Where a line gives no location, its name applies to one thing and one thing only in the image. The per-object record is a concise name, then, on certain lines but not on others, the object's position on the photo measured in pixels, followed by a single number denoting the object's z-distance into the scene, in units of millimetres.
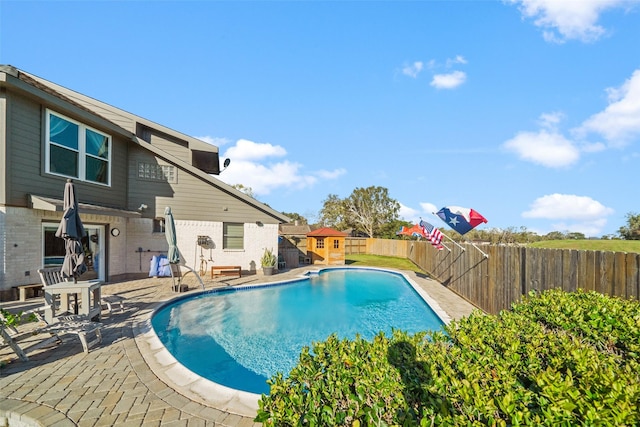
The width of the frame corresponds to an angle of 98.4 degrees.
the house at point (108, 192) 8492
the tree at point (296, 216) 66112
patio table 5664
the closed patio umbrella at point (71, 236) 6426
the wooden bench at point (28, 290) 8188
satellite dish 18594
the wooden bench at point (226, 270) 13992
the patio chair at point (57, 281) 7242
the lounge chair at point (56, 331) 4348
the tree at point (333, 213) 53906
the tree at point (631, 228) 23578
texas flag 9438
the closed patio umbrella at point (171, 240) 11055
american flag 11782
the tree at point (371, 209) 51188
